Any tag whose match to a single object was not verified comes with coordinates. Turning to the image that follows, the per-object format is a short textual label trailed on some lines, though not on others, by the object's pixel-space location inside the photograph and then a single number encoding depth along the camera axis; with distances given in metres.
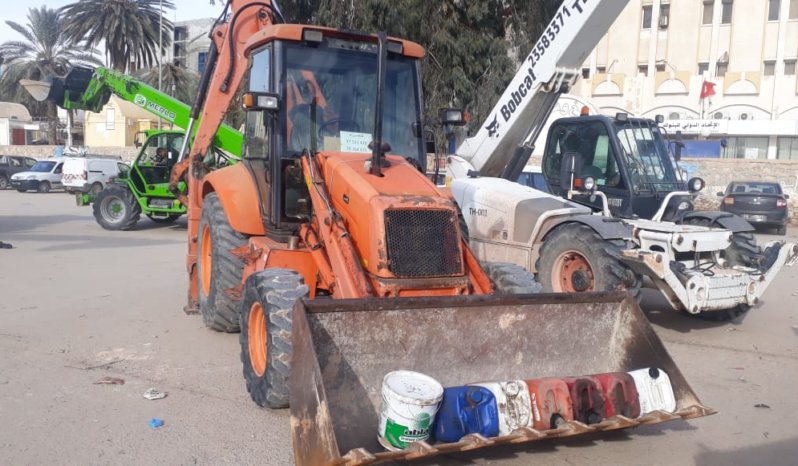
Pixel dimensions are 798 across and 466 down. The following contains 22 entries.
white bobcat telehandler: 7.59
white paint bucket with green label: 4.09
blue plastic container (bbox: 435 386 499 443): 4.30
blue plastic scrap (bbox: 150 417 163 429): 5.11
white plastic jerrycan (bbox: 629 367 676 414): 4.80
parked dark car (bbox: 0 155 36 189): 33.25
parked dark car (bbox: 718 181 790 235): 20.89
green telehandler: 13.87
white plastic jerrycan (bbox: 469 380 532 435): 4.42
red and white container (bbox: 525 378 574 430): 4.51
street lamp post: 34.53
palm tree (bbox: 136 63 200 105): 40.00
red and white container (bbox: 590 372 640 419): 4.68
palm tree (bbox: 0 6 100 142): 39.75
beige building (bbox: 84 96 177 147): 46.06
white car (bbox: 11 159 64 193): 30.58
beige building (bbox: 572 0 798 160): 37.72
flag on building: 39.81
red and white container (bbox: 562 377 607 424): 4.59
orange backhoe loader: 4.54
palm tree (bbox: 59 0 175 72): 35.84
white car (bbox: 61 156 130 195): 24.83
